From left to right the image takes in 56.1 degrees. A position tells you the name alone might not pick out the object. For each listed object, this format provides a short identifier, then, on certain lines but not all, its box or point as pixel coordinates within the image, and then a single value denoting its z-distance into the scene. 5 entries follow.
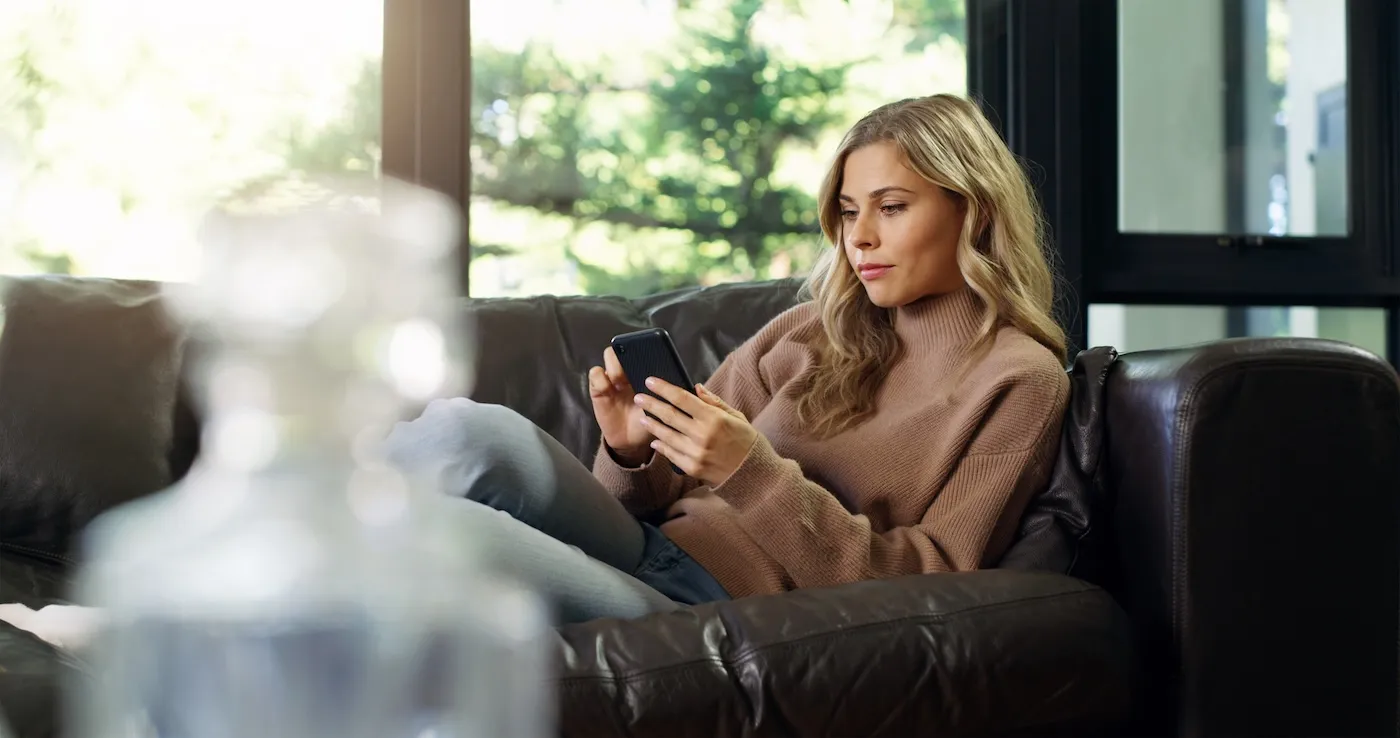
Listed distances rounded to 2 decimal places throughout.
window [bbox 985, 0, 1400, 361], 2.83
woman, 1.46
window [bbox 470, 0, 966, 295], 2.66
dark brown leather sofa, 1.18
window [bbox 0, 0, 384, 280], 2.47
